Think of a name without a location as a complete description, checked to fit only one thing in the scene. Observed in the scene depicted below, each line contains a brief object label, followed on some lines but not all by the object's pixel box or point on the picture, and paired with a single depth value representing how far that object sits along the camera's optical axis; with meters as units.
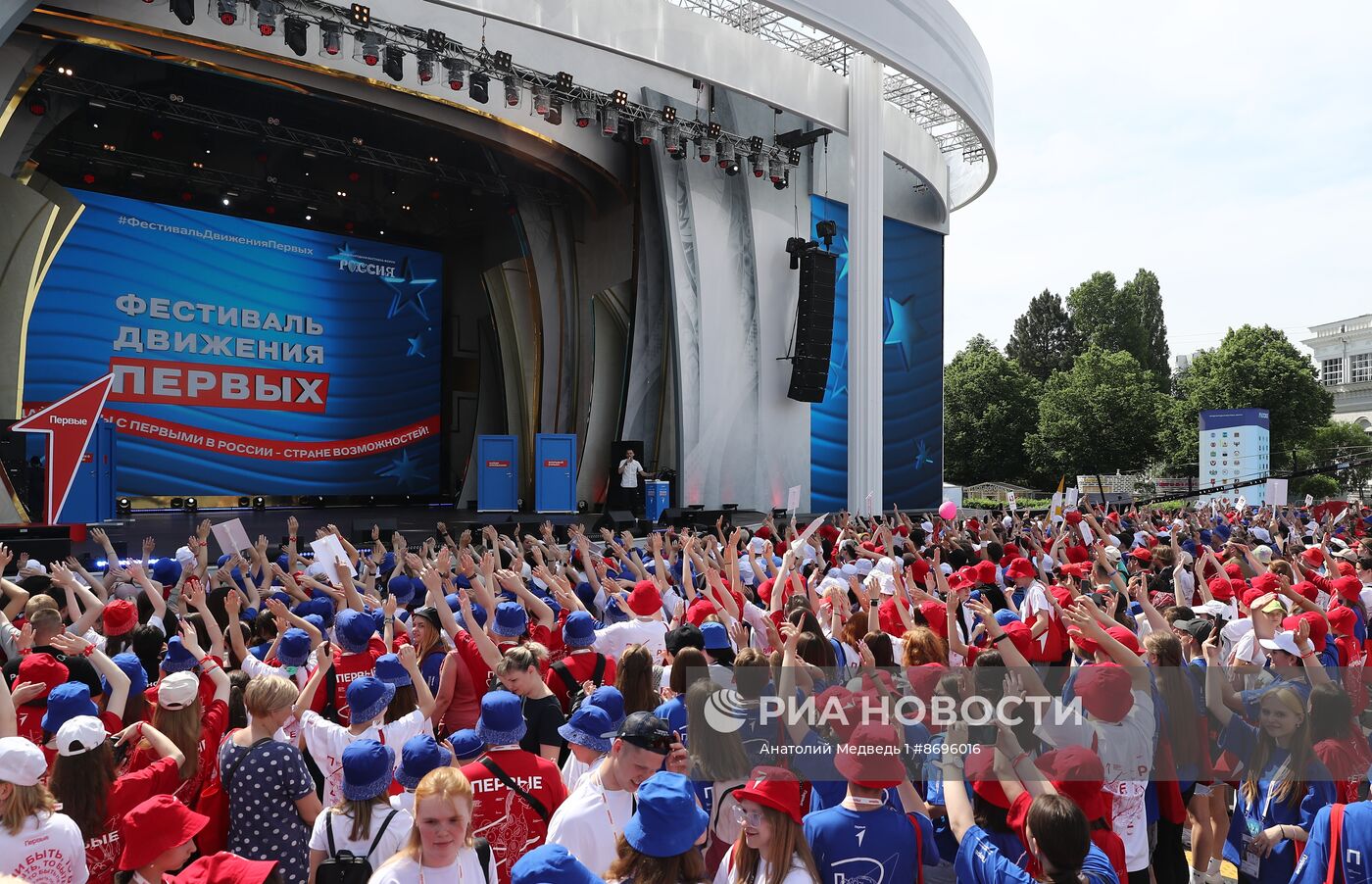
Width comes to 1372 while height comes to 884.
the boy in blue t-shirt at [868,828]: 2.77
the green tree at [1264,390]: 37.47
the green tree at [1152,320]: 56.34
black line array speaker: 21.36
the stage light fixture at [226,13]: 13.26
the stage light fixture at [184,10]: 13.07
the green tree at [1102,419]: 40.44
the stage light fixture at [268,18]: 13.55
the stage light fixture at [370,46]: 14.35
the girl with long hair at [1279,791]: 3.47
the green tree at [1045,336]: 58.00
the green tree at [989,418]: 46.34
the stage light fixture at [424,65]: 14.57
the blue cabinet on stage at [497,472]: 20.00
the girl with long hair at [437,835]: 2.57
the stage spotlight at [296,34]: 13.88
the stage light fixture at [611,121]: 17.00
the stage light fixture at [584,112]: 16.91
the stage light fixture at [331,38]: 13.98
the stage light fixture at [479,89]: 15.29
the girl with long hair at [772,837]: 2.60
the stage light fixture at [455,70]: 14.78
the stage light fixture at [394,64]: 14.67
